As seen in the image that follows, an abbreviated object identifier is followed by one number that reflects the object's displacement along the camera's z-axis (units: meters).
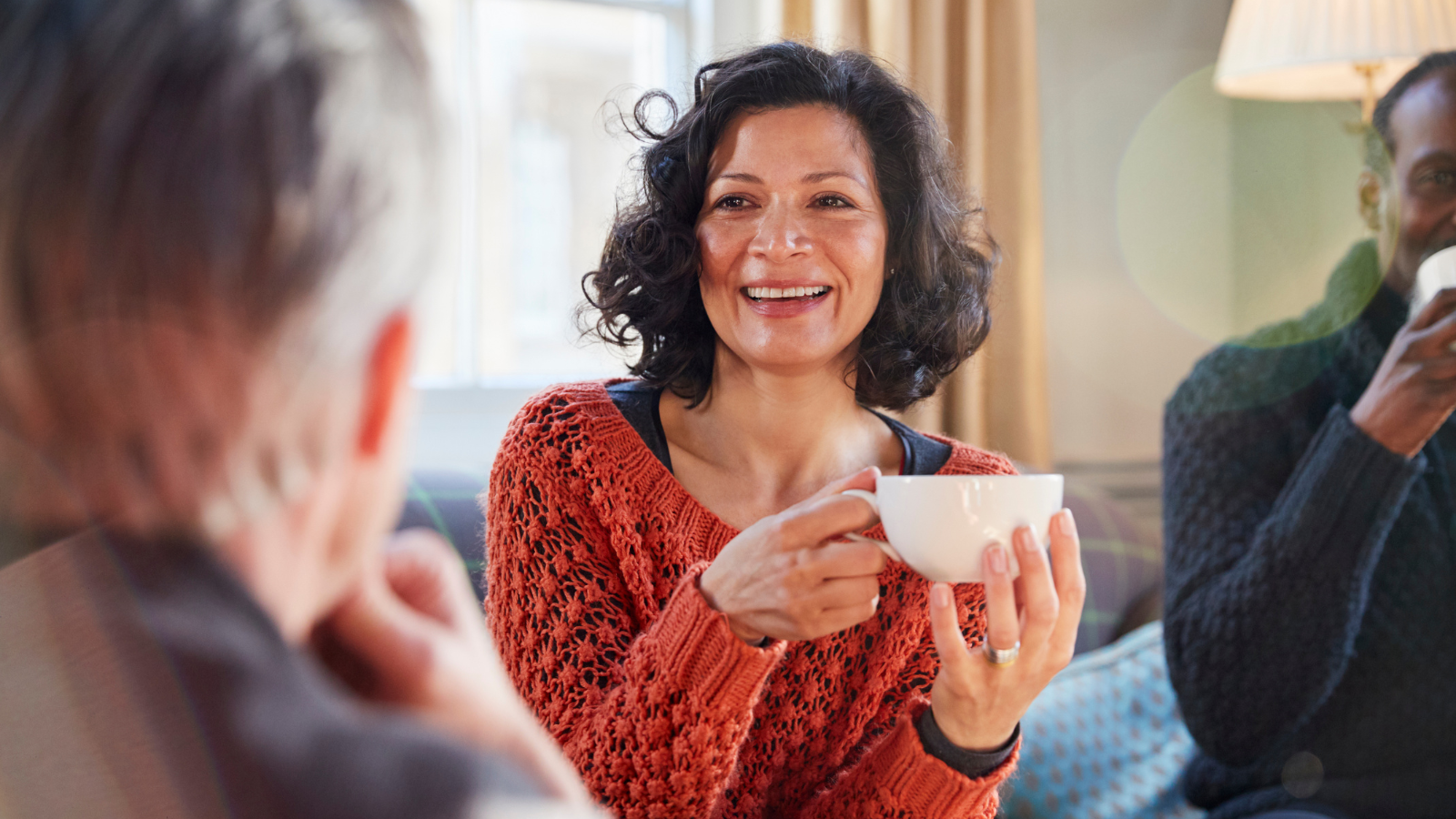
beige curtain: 1.67
